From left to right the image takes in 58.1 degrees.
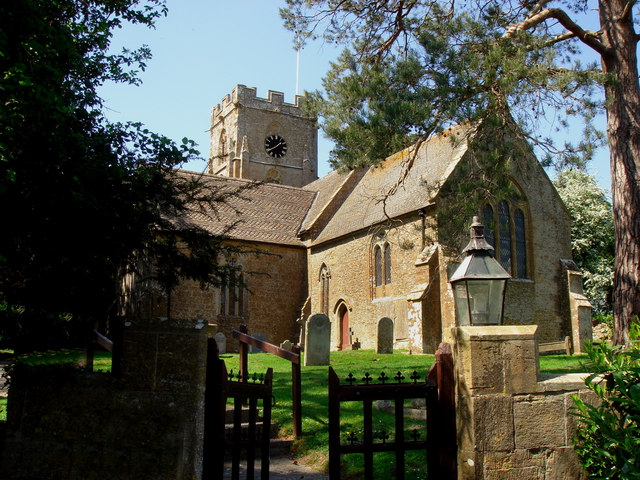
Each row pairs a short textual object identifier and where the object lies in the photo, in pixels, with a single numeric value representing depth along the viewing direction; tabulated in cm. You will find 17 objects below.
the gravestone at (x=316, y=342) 1402
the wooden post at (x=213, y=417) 448
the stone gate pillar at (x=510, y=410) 460
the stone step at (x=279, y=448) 721
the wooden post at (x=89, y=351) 459
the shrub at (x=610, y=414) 426
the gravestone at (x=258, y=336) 2180
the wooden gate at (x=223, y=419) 450
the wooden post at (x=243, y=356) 854
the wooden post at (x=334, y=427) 441
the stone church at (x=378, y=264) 1917
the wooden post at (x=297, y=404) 747
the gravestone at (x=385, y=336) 1750
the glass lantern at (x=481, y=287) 528
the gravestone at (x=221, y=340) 1917
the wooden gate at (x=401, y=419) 445
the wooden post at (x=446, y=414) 464
